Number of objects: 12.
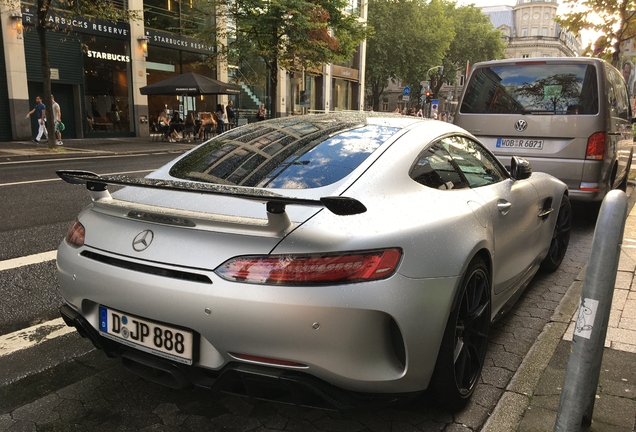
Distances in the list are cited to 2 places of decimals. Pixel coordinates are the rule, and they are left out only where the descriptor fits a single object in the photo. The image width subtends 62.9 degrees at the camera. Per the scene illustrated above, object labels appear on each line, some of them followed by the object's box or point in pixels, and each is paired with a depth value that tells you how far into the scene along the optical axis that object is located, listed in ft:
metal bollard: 6.14
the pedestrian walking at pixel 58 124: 58.56
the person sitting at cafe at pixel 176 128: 72.95
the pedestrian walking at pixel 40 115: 59.41
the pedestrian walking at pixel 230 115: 82.79
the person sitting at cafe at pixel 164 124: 72.84
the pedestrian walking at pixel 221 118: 78.81
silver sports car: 6.41
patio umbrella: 64.90
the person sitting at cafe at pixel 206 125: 75.61
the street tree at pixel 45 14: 47.01
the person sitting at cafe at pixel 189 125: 73.61
